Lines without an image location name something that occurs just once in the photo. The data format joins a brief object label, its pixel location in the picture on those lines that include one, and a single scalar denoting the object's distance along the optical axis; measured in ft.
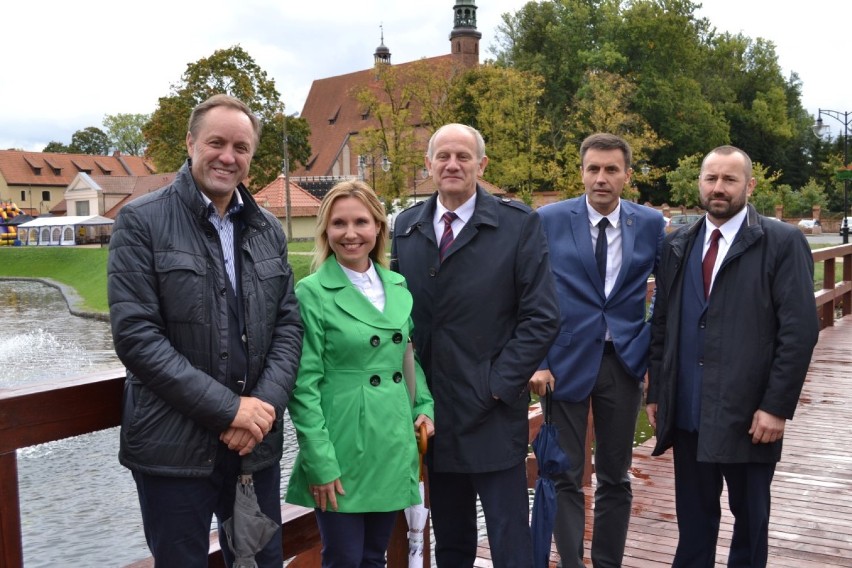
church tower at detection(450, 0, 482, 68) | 212.43
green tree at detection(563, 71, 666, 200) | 124.47
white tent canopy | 182.09
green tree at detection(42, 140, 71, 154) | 294.46
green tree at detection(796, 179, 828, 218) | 144.05
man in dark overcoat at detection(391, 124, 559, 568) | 8.91
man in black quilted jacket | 6.63
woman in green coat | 7.92
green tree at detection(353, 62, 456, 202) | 121.49
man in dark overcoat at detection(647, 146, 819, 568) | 9.46
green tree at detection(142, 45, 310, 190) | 120.37
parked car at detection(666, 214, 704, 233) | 126.97
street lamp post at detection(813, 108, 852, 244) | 91.40
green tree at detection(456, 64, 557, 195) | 116.16
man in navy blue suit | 10.70
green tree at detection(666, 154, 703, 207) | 139.13
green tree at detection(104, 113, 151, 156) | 291.17
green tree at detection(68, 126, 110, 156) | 293.84
